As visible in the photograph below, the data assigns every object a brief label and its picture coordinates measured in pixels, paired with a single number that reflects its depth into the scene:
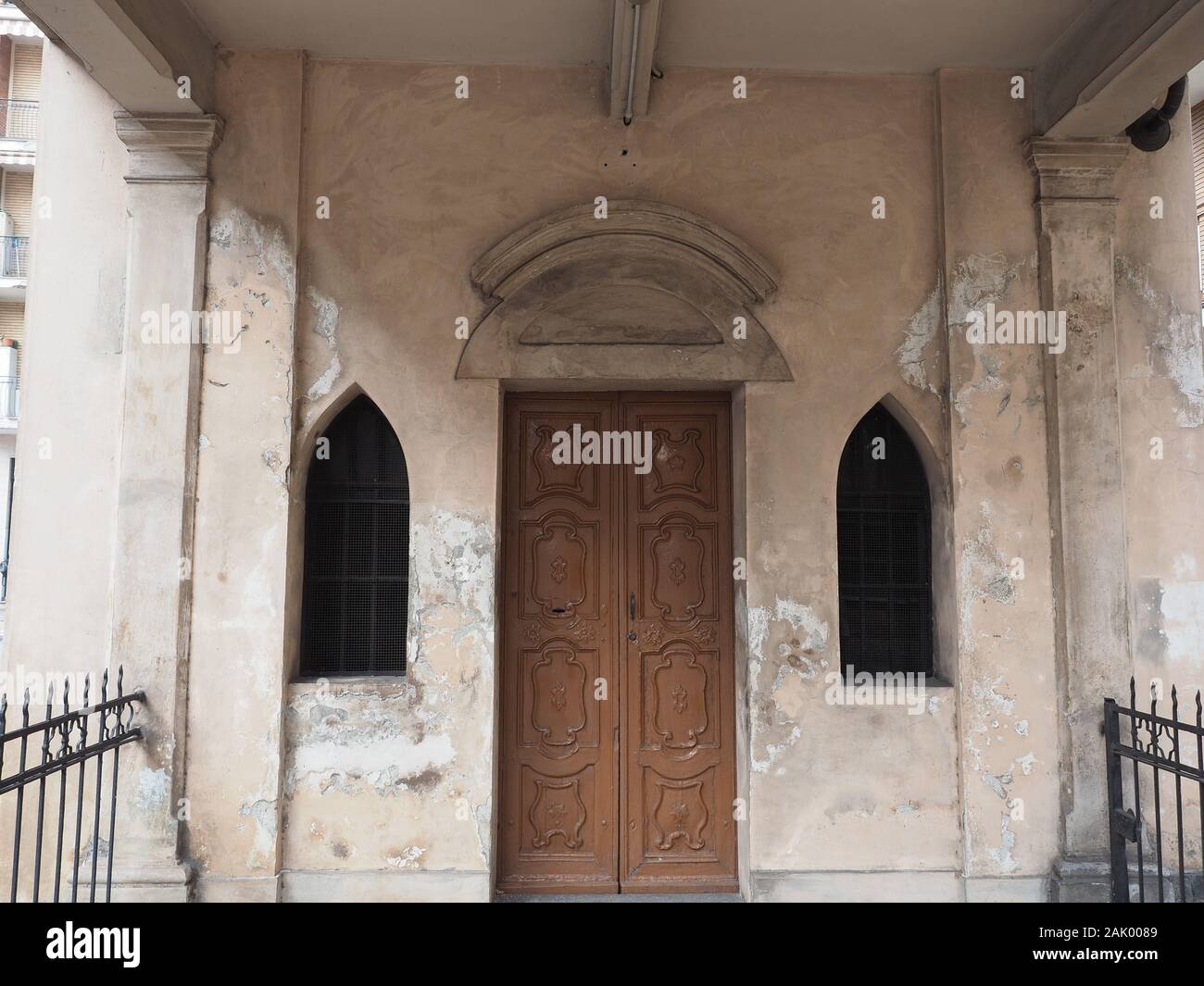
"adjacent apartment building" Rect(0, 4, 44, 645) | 12.19
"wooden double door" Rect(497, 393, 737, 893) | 4.62
